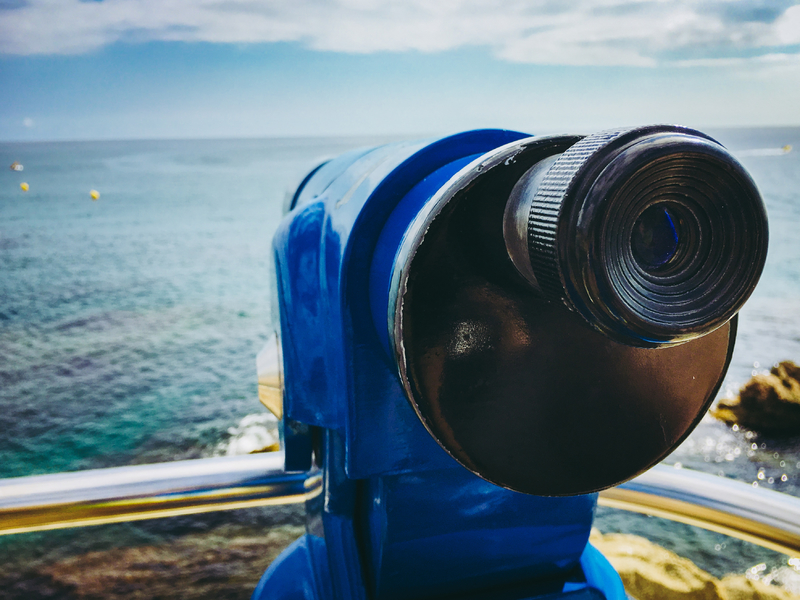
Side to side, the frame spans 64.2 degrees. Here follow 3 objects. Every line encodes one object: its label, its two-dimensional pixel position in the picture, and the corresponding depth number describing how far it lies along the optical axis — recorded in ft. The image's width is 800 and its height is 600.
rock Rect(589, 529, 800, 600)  11.10
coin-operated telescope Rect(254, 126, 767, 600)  1.01
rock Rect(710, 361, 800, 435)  23.67
